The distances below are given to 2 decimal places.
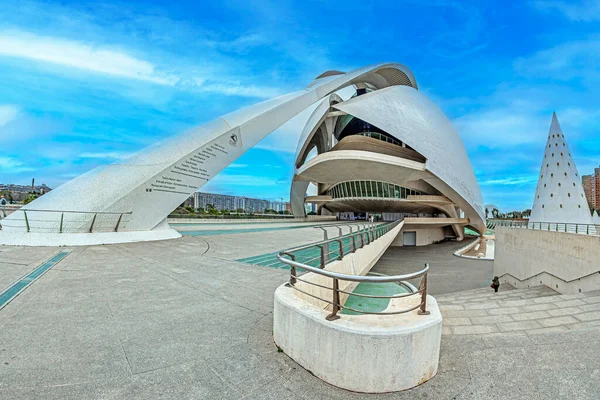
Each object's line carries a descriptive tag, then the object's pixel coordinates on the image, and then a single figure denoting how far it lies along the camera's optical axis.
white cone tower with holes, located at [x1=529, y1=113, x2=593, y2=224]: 21.34
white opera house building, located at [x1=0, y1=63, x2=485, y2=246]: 9.62
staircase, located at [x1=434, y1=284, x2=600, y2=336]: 3.43
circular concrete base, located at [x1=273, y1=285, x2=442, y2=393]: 2.23
